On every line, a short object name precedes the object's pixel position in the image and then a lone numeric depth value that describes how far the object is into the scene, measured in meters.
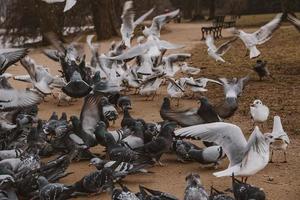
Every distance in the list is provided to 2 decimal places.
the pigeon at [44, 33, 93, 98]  10.20
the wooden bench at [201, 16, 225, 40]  26.36
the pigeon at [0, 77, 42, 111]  7.80
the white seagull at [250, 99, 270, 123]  8.31
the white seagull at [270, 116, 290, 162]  6.94
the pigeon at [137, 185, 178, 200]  5.12
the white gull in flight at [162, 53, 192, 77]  12.44
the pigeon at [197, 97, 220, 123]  7.38
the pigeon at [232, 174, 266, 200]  5.17
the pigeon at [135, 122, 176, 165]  6.96
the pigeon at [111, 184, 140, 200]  4.98
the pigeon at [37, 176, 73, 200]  5.42
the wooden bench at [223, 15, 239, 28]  31.89
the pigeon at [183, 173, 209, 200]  5.11
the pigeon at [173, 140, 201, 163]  7.22
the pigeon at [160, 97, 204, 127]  7.40
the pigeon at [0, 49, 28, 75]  8.23
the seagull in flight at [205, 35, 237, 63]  13.23
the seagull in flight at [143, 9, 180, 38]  13.76
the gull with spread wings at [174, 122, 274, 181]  5.71
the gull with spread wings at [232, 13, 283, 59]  12.96
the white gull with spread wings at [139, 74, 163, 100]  11.68
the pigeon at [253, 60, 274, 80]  13.57
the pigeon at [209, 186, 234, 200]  5.00
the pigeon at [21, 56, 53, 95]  11.39
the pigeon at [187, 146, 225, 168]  6.77
